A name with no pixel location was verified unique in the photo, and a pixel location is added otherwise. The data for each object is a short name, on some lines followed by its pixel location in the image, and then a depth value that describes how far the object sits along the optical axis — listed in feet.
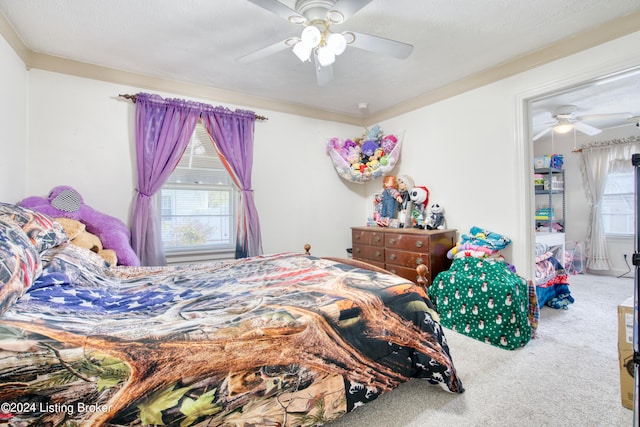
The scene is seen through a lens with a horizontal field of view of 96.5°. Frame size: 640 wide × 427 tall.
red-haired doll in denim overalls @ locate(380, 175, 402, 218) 12.29
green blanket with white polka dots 7.52
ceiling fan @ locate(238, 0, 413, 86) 5.28
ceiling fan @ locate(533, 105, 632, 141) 11.98
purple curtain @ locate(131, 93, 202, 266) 9.09
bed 2.97
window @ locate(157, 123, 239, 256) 10.16
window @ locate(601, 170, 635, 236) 15.47
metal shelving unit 15.83
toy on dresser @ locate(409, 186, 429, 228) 11.31
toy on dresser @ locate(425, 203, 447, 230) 10.71
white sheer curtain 15.39
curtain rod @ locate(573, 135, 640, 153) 14.87
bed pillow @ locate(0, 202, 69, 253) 4.58
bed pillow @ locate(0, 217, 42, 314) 3.37
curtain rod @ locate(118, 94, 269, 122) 9.01
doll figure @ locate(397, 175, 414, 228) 11.69
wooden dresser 9.80
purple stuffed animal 7.59
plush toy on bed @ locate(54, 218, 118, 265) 7.13
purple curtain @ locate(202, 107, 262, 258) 10.41
